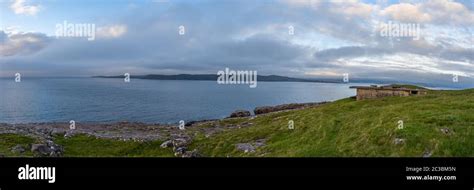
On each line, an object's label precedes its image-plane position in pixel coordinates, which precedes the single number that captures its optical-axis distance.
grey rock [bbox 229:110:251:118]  47.44
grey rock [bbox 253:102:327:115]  54.44
